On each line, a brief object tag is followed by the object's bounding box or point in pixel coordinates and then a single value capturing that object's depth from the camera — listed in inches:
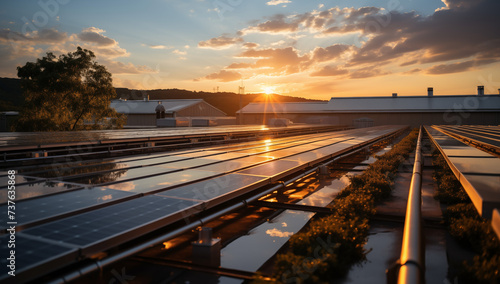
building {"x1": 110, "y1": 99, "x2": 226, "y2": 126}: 2344.1
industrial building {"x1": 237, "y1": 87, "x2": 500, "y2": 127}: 2603.3
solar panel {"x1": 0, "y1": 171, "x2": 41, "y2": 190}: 268.8
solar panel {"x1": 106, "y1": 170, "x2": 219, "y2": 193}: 257.0
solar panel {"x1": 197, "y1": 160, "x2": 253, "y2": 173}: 366.3
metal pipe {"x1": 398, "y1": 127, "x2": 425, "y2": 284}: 123.5
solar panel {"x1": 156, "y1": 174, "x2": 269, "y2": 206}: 231.4
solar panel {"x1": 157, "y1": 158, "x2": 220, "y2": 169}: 394.9
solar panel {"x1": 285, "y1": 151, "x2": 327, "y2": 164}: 456.3
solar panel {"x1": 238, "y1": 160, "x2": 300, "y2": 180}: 333.7
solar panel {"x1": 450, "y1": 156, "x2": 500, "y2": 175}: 205.8
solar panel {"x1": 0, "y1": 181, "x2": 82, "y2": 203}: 226.1
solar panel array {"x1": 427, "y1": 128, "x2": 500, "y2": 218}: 130.9
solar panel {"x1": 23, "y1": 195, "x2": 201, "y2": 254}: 146.1
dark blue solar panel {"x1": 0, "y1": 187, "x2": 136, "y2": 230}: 178.7
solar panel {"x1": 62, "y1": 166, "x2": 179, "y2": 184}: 286.7
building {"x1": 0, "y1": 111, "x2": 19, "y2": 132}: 1652.3
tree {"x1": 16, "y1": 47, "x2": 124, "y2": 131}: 1299.2
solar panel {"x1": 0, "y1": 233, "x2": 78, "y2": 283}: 116.1
